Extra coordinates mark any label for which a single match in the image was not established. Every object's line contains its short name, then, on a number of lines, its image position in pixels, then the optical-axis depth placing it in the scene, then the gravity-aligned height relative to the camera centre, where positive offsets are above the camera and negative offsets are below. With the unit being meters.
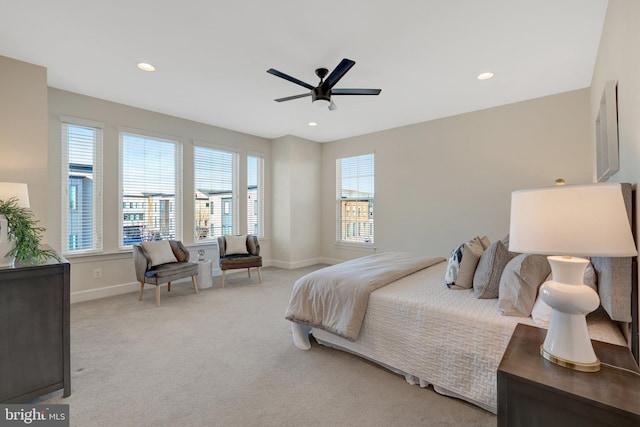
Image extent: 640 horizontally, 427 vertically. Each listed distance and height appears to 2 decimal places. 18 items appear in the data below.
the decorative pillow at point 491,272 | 2.02 -0.41
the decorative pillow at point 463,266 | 2.27 -0.42
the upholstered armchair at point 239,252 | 4.54 -0.62
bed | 1.40 -0.74
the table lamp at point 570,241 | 1.00 -0.10
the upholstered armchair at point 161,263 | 3.65 -0.65
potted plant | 1.90 -0.15
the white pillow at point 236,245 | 4.77 -0.51
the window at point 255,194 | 5.91 +0.43
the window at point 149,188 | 4.27 +0.42
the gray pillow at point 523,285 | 1.70 -0.43
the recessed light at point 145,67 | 3.03 +1.59
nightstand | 0.90 -0.59
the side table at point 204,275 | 4.45 -0.92
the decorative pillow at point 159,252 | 3.89 -0.50
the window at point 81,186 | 3.76 +0.40
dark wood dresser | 1.71 -0.72
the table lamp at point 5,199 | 1.88 +0.12
